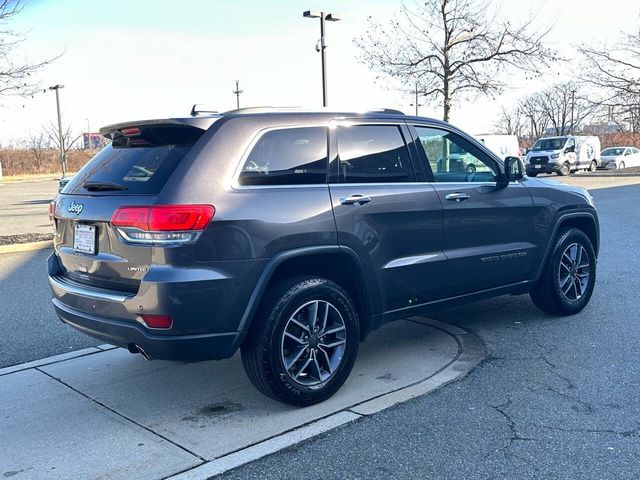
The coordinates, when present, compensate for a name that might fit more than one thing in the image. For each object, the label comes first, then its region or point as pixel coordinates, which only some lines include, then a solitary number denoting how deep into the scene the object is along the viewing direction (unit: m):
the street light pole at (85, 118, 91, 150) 60.80
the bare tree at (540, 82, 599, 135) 67.81
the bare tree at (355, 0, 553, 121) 21.49
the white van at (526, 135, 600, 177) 31.91
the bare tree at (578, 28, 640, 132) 25.08
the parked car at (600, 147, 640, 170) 36.89
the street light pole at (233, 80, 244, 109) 42.96
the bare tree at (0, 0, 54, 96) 10.88
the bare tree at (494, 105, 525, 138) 79.83
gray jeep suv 3.49
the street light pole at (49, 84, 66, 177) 36.01
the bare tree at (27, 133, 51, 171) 51.22
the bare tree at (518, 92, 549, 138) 75.30
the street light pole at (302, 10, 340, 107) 18.02
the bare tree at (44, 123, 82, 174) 50.86
